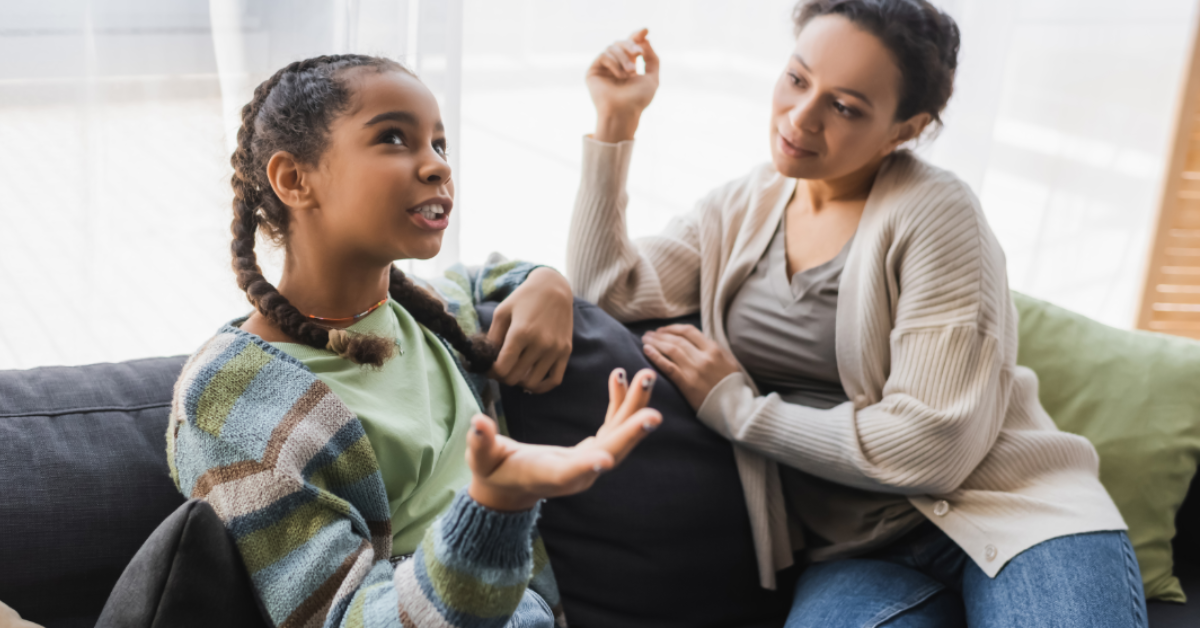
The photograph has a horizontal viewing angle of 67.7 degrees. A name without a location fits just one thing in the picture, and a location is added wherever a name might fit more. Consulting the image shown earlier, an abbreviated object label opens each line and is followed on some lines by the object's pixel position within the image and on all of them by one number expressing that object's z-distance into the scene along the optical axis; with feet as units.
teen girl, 2.47
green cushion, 4.91
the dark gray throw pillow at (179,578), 2.56
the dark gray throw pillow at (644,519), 4.14
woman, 4.07
